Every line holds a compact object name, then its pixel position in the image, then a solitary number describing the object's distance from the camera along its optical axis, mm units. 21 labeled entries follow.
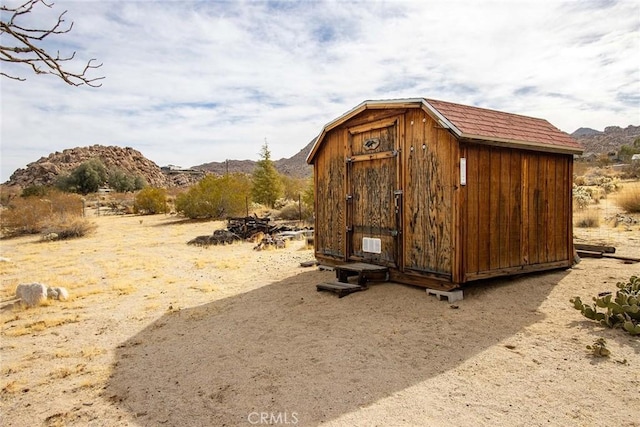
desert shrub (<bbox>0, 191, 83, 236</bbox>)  18984
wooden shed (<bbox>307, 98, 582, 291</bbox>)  6137
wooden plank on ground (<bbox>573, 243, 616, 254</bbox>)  8342
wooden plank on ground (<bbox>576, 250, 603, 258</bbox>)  8345
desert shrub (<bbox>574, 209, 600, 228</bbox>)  13646
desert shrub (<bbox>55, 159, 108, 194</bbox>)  49781
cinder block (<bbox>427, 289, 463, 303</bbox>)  6047
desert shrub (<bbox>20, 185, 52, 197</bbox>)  30856
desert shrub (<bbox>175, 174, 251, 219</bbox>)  23422
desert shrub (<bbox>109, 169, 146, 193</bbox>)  52188
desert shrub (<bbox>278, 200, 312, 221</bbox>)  22219
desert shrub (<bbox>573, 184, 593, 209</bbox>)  17719
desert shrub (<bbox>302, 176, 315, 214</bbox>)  22281
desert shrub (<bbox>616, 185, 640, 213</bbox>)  15729
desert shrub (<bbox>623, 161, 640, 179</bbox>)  28978
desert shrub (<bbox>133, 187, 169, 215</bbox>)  29094
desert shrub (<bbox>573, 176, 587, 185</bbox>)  28391
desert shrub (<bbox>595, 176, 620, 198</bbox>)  22516
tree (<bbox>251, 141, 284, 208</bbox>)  27922
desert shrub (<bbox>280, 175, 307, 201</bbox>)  33406
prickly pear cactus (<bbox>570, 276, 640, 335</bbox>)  4715
